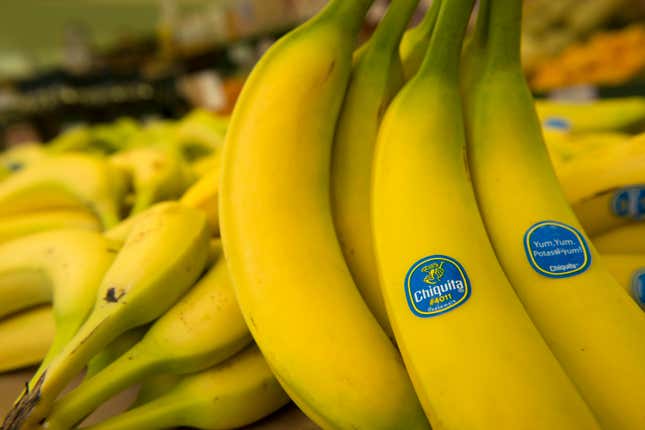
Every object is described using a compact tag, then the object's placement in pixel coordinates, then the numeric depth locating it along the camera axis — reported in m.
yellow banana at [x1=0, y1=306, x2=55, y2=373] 0.65
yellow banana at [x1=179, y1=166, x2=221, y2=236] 0.73
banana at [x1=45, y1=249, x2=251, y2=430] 0.45
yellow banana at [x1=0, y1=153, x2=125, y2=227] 0.84
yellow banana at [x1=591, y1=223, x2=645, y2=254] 0.61
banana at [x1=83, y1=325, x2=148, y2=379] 0.55
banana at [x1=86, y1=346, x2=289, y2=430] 0.48
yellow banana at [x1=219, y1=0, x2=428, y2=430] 0.39
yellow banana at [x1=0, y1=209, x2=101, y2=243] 0.83
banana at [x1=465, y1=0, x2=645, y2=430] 0.37
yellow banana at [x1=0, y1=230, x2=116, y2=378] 0.54
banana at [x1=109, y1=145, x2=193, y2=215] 0.87
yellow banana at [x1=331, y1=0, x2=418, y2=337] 0.48
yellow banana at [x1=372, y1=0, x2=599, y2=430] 0.34
